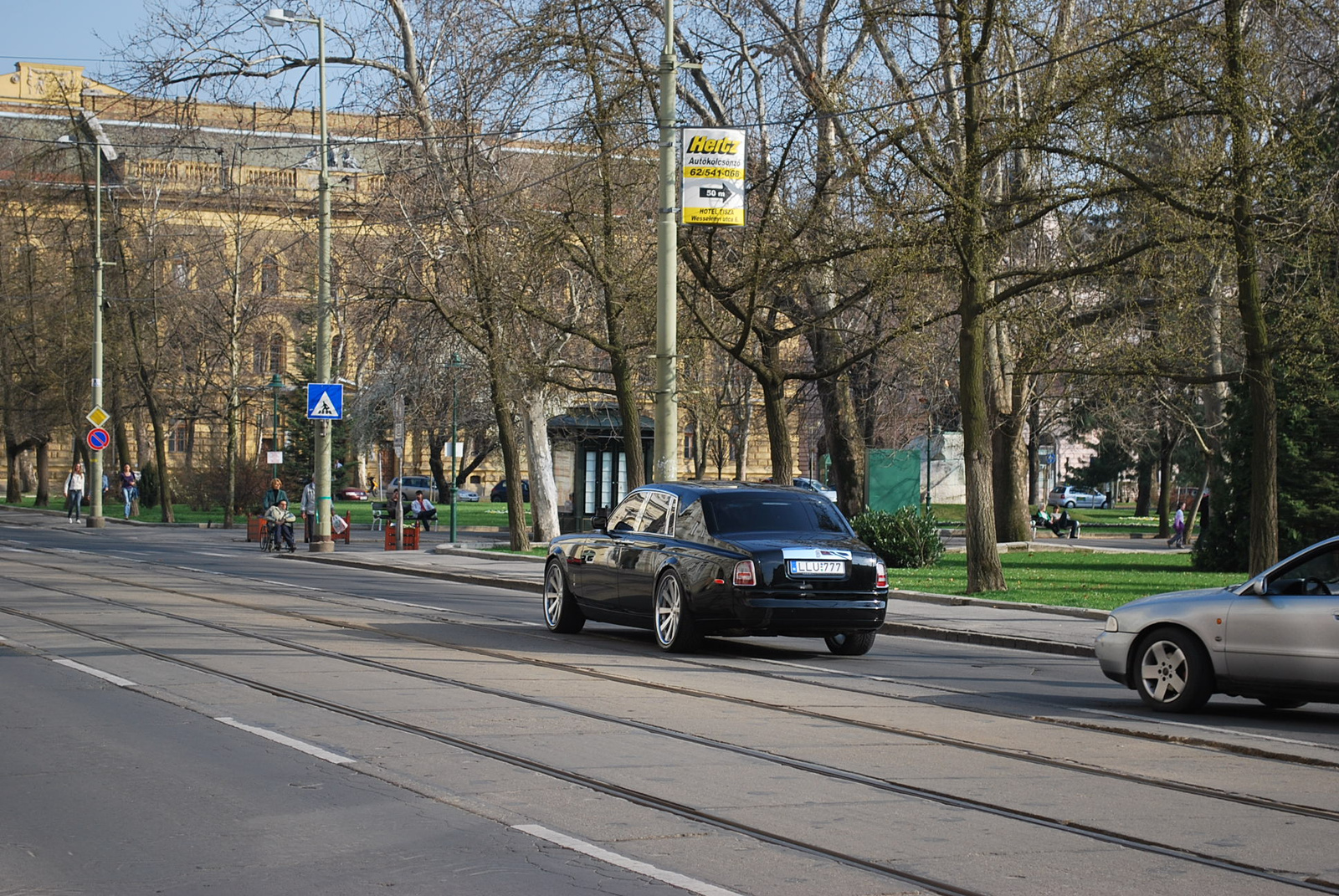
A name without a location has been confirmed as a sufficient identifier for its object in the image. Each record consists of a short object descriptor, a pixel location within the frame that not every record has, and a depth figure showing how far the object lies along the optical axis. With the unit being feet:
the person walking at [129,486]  176.45
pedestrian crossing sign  108.58
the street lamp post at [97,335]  154.61
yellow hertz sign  70.54
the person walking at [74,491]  167.02
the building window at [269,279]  193.67
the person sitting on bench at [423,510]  163.12
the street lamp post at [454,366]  121.60
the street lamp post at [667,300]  72.13
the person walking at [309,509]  128.77
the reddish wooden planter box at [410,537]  118.01
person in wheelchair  118.93
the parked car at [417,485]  262.88
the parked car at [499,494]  295.77
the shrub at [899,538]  99.30
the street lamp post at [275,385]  154.81
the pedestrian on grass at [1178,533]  141.38
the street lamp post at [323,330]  107.34
